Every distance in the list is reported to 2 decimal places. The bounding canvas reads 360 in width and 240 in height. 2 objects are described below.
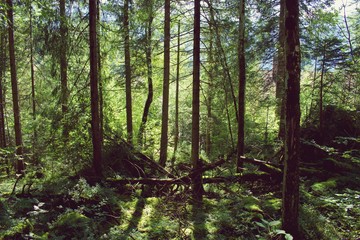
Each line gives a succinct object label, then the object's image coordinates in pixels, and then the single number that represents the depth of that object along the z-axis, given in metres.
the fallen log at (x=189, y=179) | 7.95
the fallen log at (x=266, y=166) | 7.79
